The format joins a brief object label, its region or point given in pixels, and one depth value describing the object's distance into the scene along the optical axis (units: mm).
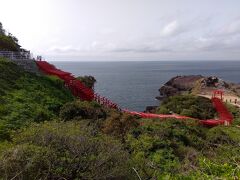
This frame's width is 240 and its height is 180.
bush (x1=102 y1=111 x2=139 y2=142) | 10176
